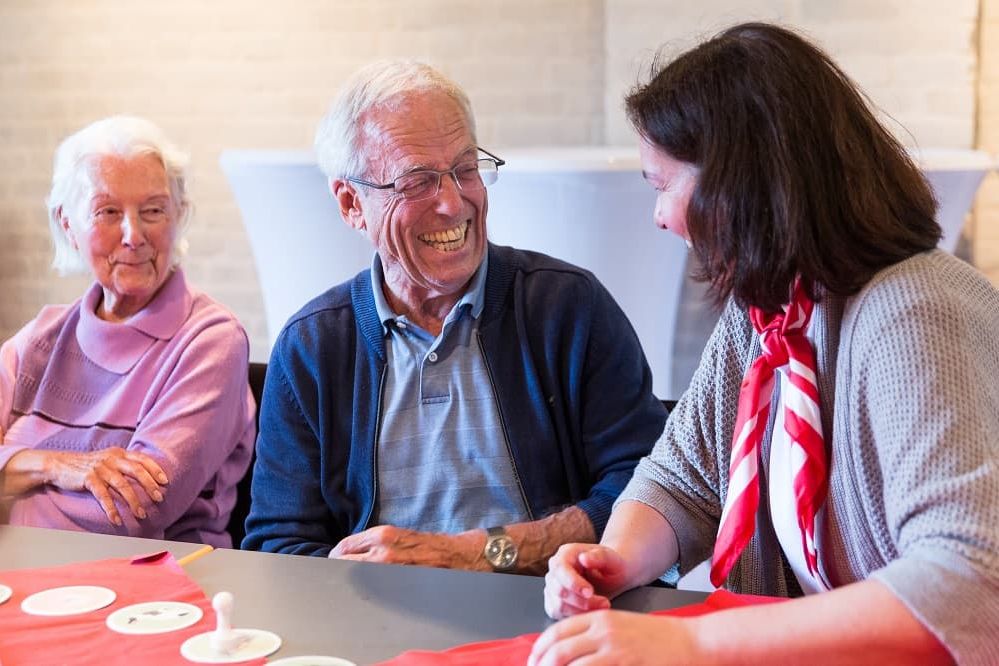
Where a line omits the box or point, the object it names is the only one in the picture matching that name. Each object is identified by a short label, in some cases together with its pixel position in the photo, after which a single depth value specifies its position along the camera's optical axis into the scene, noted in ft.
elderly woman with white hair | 6.26
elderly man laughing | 5.74
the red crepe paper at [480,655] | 3.46
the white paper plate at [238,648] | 3.56
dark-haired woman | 3.15
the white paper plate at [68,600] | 3.99
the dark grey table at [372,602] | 3.70
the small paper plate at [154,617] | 3.80
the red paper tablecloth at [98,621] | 3.62
